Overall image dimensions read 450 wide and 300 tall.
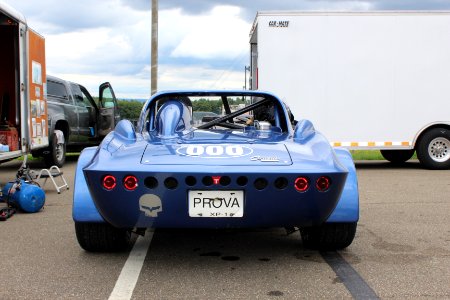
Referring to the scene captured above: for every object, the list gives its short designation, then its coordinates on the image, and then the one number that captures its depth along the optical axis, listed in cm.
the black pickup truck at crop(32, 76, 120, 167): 1138
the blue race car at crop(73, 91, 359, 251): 326
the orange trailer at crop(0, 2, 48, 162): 829
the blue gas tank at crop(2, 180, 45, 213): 591
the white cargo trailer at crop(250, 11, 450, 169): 1101
